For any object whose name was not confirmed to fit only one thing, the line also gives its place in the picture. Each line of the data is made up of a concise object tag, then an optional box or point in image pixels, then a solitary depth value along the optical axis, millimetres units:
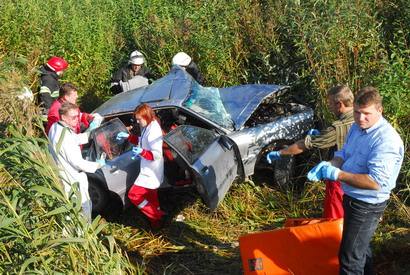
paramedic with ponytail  5688
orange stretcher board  4090
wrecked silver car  5850
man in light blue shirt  3537
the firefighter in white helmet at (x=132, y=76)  8719
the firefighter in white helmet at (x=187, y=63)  8711
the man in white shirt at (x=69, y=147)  4953
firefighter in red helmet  7941
